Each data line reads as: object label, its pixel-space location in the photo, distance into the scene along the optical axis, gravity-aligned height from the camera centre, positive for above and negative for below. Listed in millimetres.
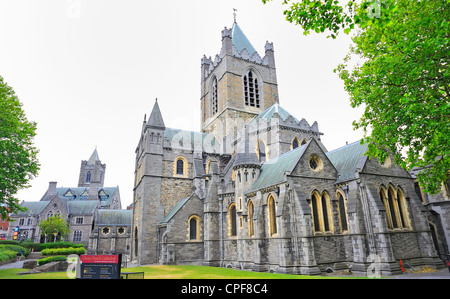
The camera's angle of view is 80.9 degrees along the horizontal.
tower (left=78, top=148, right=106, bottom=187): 93250 +22438
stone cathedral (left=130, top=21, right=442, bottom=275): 17969 +2166
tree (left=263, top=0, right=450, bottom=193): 10180 +6353
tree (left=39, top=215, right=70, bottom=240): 52072 +1849
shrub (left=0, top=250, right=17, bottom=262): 26750 -1751
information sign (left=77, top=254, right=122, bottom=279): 9594 -1119
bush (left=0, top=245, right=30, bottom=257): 34991 -1420
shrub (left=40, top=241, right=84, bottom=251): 44844 -1396
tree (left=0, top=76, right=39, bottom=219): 17875 +5886
